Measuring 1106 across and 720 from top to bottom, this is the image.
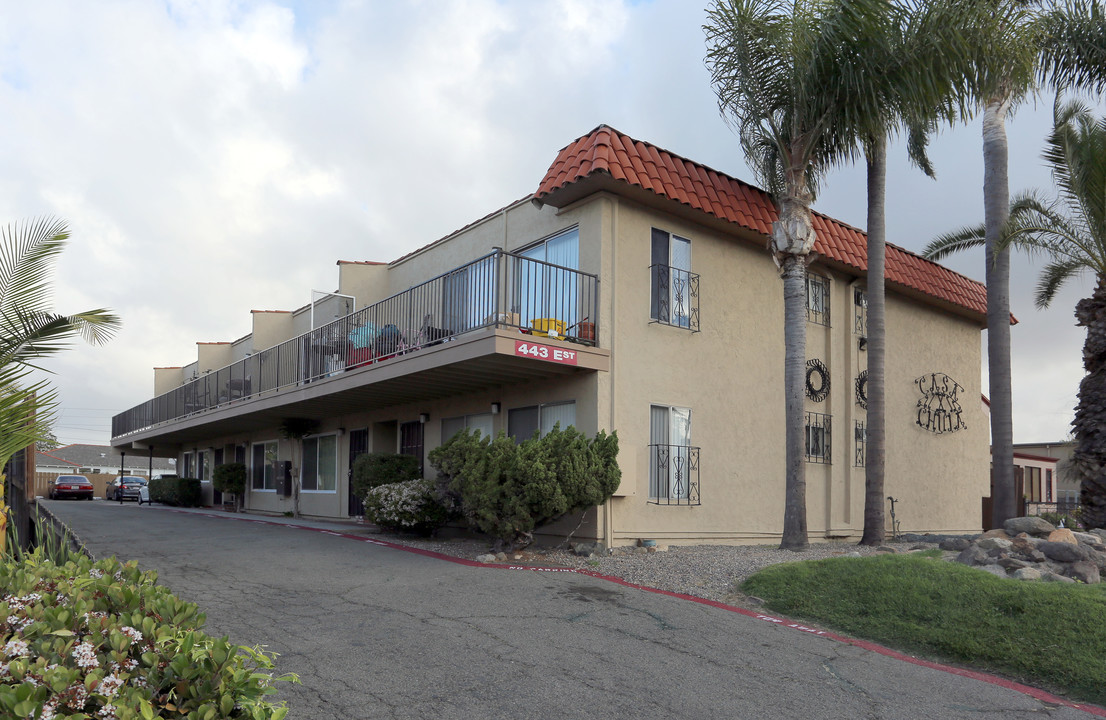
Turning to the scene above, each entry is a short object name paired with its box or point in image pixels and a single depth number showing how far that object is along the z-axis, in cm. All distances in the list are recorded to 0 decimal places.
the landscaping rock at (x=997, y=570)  899
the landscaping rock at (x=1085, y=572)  891
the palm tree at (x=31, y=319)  583
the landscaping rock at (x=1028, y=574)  876
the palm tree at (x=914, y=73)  1165
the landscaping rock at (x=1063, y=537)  999
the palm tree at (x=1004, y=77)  1191
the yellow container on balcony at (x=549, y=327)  1234
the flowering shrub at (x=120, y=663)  283
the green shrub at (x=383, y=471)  1541
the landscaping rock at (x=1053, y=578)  877
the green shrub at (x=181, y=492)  2888
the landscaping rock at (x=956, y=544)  1114
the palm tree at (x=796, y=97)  1195
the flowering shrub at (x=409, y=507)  1377
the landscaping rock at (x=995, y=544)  985
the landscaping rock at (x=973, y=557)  952
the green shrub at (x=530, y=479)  1103
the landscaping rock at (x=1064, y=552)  945
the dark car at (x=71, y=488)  4112
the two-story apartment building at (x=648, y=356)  1276
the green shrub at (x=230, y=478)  2514
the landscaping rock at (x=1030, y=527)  1140
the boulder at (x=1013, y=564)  907
